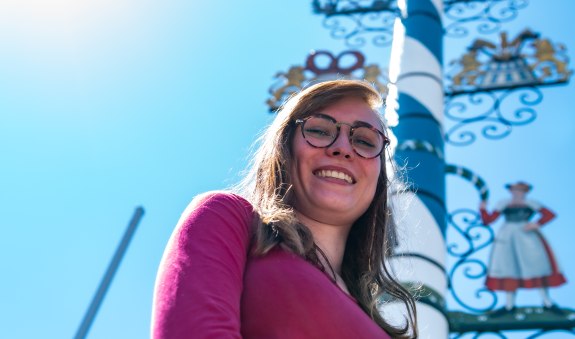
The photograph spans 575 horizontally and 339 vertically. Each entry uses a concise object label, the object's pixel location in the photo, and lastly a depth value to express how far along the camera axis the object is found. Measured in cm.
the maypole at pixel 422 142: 297
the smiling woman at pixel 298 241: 126
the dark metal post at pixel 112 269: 640
